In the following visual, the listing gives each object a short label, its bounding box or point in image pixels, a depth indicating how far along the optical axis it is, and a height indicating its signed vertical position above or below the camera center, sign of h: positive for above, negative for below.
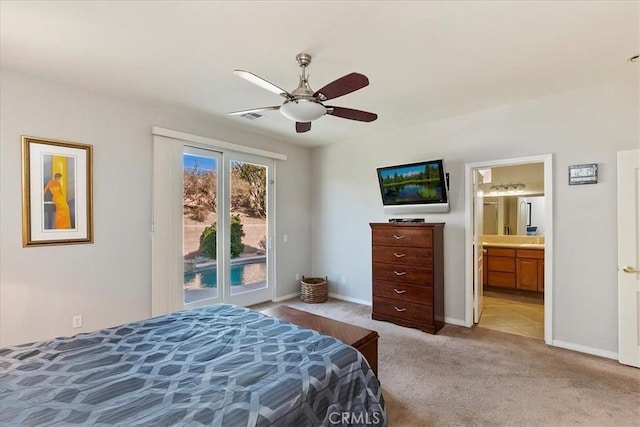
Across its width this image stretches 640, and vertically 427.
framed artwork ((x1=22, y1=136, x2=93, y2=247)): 2.73 +0.21
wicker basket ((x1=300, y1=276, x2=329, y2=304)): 4.90 -1.31
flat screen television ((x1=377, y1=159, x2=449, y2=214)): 3.85 +0.34
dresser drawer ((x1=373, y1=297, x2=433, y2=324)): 3.63 -1.25
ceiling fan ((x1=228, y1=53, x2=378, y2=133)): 1.97 +0.82
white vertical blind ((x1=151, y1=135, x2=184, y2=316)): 3.52 -0.18
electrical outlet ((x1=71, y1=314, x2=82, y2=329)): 2.95 -1.06
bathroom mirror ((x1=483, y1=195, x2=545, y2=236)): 5.39 -0.07
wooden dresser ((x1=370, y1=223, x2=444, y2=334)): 3.63 -0.79
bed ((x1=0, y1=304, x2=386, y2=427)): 1.17 -0.77
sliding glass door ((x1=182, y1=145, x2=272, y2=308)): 3.91 -0.21
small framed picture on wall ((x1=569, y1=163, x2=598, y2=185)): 3.00 +0.38
